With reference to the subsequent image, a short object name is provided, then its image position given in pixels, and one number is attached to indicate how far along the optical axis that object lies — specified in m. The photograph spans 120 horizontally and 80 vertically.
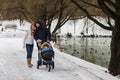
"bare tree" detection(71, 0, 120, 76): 10.78
